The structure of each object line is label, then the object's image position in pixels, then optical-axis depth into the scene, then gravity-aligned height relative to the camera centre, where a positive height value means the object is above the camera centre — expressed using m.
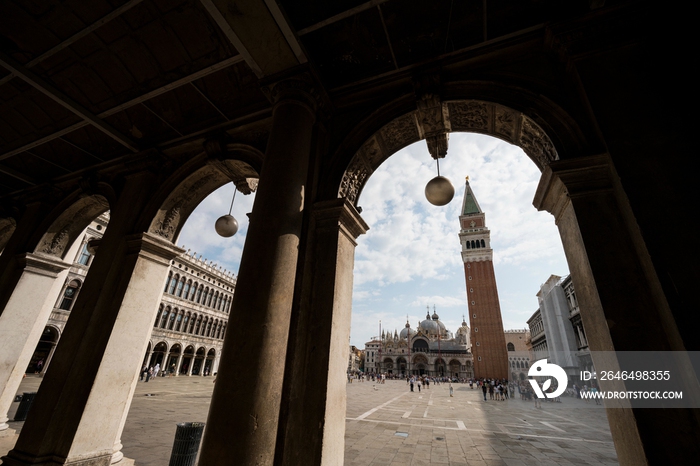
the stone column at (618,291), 1.69 +0.54
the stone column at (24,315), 5.12 +0.49
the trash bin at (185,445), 3.91 -1.17
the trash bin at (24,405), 6.97 -1.36
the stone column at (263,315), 2.08 +0.31
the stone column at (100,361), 3.50 -0.17
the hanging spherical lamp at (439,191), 3.42 +1.89
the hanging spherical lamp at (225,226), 4.88 +1.98
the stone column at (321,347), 2.39 +0.11
